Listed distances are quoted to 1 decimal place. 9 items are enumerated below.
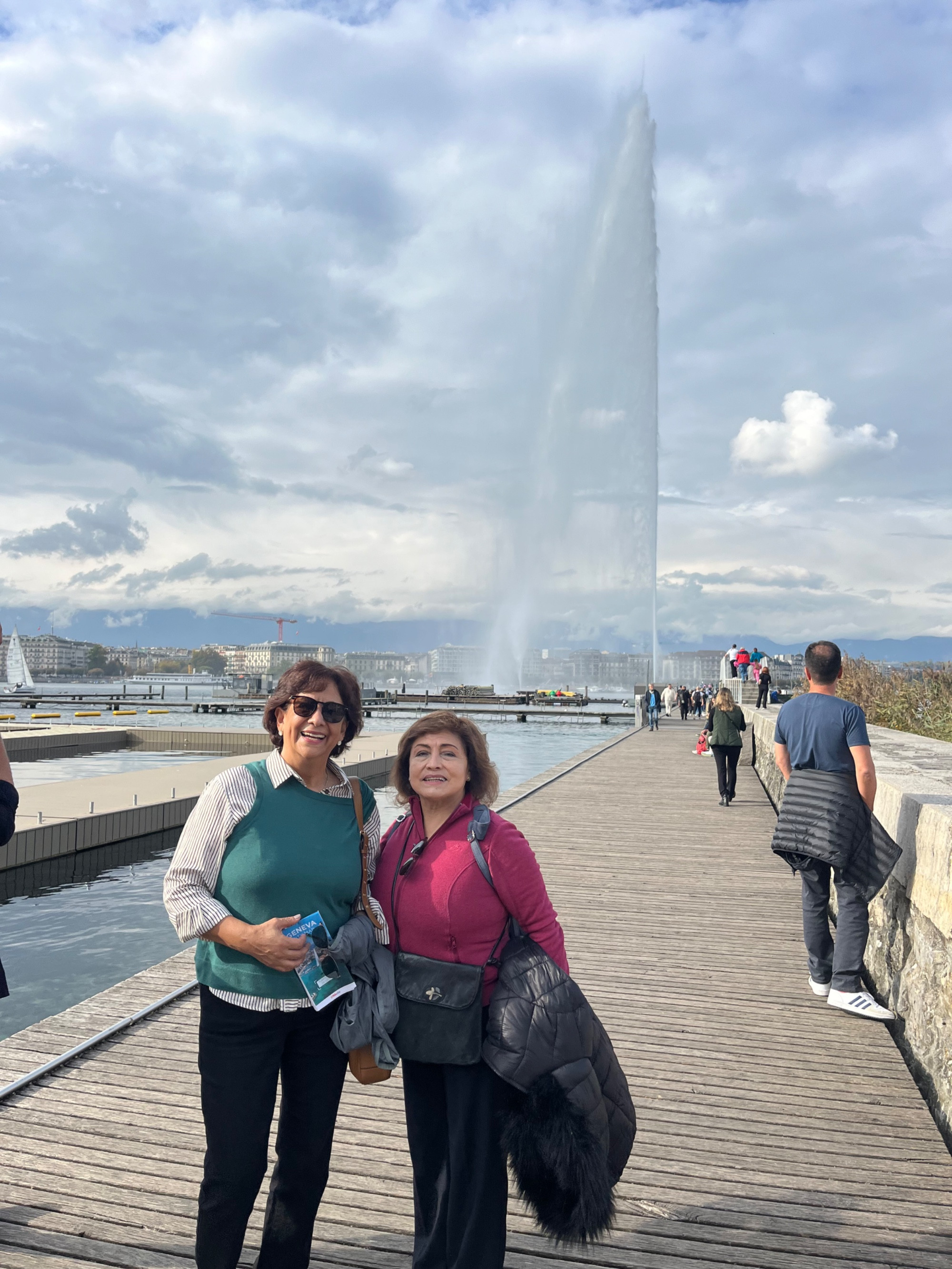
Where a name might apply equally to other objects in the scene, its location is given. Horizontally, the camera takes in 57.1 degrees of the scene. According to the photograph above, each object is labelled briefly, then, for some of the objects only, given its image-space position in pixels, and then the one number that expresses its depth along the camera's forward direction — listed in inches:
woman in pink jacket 101.6
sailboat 4136.3
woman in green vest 100.4
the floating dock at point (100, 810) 497.0
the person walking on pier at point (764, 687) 991.0
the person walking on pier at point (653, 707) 1432.1
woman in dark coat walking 524.7
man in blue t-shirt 201.3
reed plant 594.5
